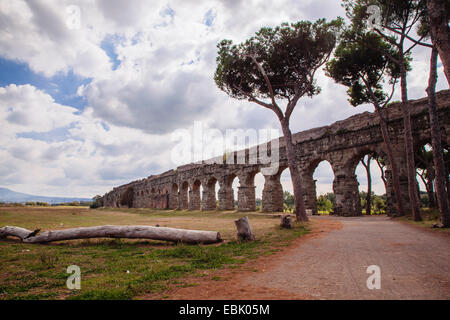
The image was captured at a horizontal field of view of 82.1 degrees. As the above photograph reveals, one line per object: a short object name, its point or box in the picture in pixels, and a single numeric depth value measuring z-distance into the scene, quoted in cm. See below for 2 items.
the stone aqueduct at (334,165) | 1409
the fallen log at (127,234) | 620
